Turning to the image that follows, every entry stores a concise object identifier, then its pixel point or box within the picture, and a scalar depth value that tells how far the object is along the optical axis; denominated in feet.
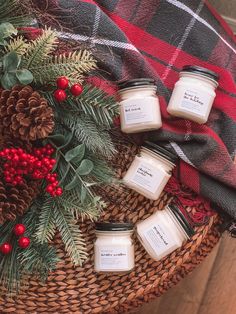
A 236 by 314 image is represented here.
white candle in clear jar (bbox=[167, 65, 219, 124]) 2.87
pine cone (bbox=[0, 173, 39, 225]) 2.65
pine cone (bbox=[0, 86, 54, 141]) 2.51
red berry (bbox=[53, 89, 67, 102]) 2.63
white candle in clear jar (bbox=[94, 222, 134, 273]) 2.87
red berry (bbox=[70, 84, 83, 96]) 2.66
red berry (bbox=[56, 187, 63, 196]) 2.69
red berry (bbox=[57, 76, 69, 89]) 2.62
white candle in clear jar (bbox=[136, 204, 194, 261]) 2.89
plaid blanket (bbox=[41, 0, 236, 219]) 2.98
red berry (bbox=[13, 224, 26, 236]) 2.74
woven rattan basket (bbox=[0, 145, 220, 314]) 3.00
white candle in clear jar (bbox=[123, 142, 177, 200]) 2.87
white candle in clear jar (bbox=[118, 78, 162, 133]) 2.85
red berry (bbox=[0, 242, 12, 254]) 2.77
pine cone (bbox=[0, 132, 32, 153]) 2.63
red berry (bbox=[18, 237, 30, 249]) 2.75
